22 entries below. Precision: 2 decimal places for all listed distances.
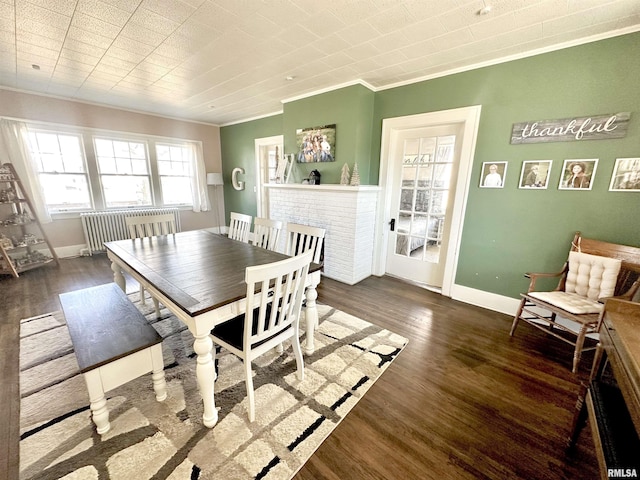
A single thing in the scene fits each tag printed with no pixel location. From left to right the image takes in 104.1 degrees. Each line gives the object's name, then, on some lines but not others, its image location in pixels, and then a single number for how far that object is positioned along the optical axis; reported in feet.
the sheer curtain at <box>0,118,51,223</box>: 11.72
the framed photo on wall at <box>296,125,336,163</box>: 11.14
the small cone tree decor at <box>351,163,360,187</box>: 10.44
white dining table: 4.25
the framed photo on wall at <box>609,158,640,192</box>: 6.49
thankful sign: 6.59
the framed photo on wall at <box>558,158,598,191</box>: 7.02
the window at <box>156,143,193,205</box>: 16.83
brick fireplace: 10.54
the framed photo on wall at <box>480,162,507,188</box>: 8.38
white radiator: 14.20
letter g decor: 18.19
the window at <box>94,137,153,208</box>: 14.69
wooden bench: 4.17
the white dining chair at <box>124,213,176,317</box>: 8.52
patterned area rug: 3.92
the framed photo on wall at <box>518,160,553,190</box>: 7.65
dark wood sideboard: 2.66
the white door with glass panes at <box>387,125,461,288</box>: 9.77
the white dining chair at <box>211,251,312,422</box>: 4.17
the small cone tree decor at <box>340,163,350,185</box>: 10.68
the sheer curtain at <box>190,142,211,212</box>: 17.85
